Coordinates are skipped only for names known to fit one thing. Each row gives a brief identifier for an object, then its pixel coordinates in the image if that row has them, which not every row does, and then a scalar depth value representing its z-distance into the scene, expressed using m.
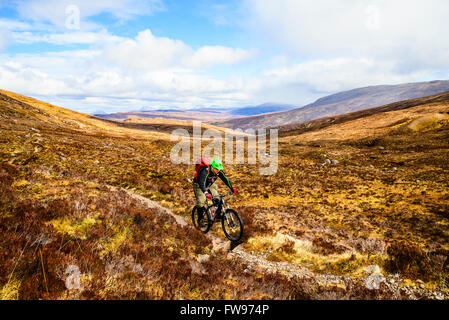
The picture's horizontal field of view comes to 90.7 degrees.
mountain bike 9.29
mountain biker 8.96
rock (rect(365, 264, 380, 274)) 7.77
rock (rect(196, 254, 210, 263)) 7.46
